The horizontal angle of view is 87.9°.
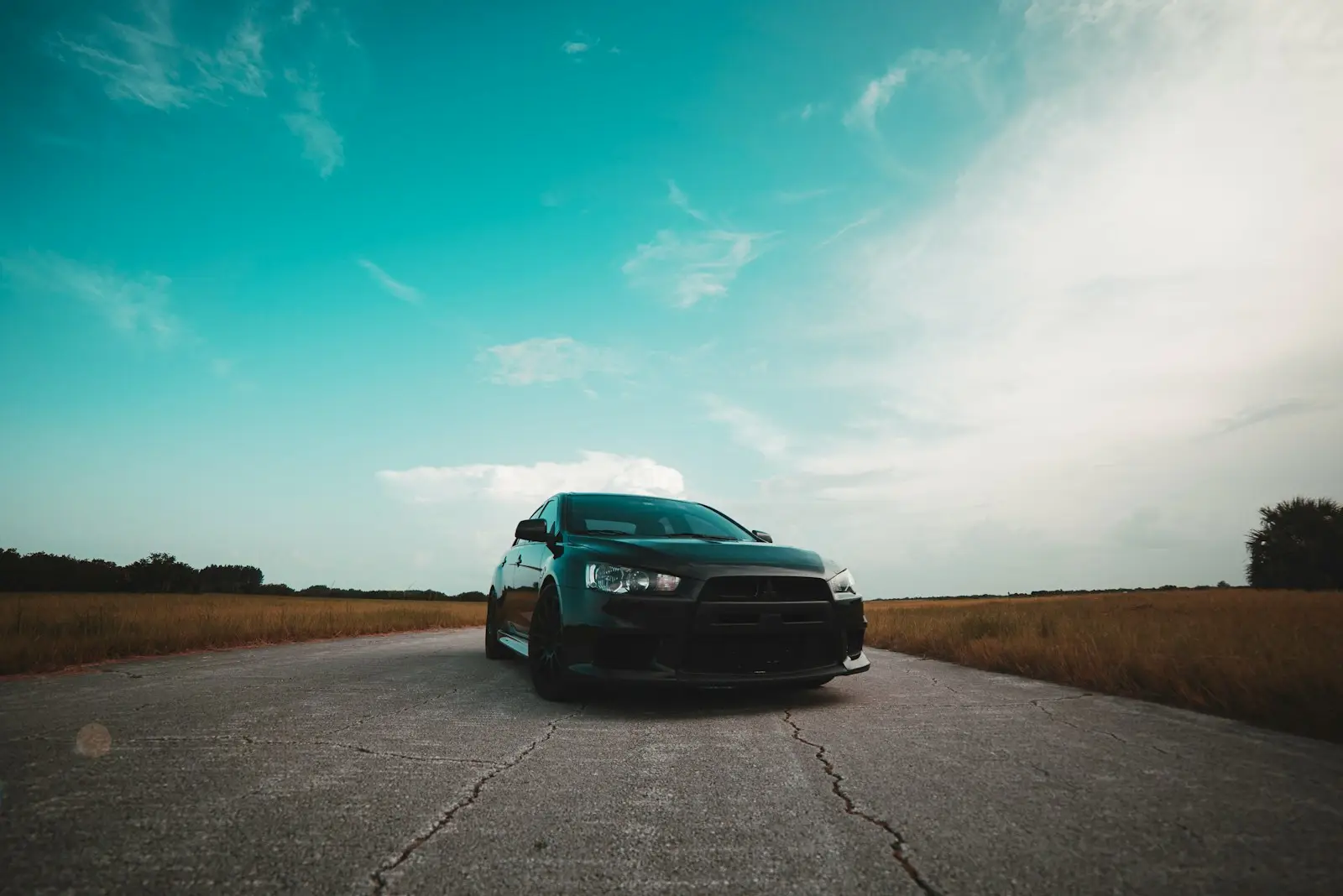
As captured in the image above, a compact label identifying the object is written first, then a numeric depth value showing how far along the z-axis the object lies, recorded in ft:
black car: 13.75
